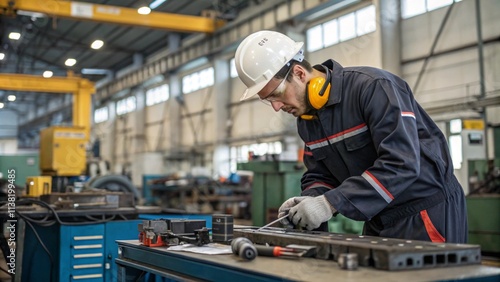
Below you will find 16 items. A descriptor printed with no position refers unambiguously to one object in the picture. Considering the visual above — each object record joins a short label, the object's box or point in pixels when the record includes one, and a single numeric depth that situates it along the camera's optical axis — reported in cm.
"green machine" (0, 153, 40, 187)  1042
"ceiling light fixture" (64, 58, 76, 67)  787
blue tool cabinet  313
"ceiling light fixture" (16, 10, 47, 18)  803
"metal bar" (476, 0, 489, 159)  714
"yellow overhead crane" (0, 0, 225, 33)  794
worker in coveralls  160
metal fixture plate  122
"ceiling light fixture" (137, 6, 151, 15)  725
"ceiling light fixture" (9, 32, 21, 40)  706
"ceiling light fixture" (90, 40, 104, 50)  769
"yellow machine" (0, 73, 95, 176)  727
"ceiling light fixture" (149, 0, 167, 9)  776
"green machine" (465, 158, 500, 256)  531
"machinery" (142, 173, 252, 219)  1017
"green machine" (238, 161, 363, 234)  648
